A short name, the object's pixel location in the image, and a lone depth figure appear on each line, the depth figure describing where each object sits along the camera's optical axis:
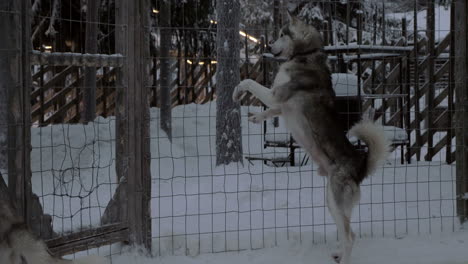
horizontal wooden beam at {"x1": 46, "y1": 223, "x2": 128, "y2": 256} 4.67
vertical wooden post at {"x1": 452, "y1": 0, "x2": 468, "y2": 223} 6.53
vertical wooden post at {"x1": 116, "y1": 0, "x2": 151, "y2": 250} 5.25
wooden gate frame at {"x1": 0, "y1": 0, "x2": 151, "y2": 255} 5.05
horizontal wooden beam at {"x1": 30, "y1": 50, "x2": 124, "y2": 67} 4.46
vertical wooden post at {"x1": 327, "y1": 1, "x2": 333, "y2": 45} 11.20
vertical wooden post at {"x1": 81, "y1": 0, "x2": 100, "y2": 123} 10.78
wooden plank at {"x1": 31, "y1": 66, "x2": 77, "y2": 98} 12.77
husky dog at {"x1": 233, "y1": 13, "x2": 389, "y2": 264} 5.15
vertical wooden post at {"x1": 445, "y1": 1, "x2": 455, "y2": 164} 9.78
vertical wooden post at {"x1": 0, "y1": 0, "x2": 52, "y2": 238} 4.26
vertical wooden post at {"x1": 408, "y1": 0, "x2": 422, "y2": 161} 10.03
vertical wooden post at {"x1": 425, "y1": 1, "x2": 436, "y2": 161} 10.32
